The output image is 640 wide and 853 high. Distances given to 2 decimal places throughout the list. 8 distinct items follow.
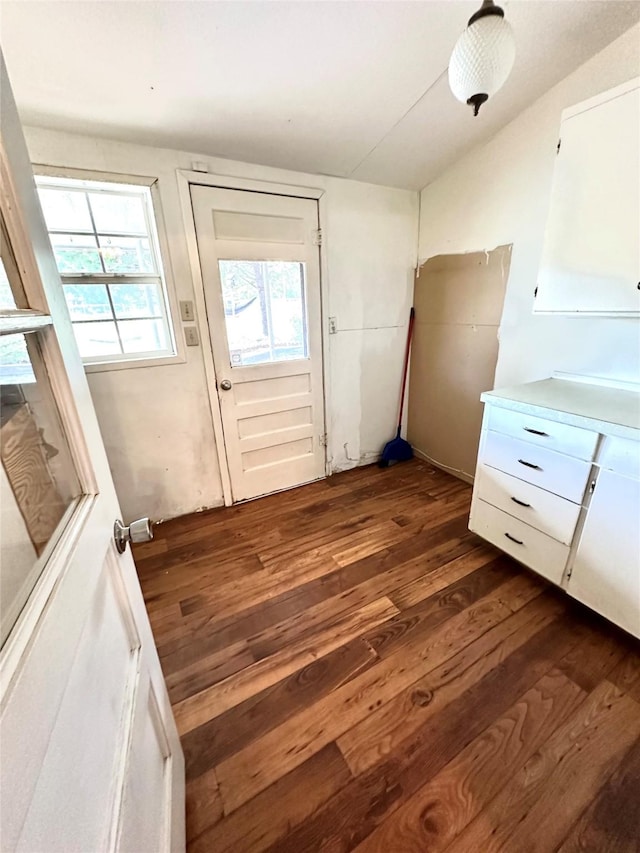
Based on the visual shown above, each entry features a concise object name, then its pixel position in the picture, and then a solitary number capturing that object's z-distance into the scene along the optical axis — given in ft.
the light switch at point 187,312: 6.56
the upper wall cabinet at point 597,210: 4.79
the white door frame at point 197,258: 6.16
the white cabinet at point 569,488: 4.21
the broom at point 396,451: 9.79
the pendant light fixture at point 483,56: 3.02
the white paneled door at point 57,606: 1.06
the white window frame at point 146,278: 5.43
